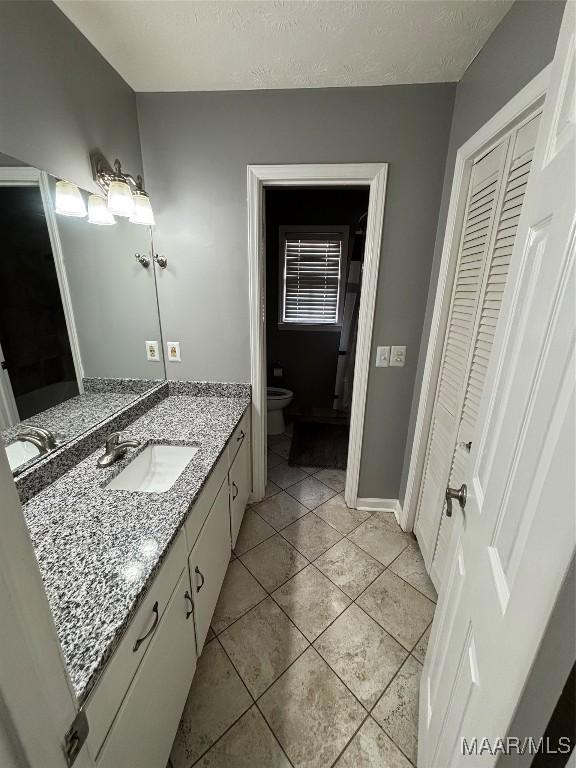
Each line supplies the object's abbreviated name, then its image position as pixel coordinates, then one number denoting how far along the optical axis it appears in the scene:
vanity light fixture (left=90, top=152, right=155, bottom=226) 1.33
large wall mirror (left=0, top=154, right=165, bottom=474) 0.97
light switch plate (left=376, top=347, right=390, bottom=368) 1.76
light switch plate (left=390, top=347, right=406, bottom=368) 1.76
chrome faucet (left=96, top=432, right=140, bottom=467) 1.18
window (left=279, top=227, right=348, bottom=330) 3.25
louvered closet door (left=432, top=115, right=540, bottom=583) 0.99
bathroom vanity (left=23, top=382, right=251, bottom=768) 0.61
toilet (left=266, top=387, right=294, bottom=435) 3.14
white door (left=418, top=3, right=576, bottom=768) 0.42
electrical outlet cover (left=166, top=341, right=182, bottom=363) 1.84
